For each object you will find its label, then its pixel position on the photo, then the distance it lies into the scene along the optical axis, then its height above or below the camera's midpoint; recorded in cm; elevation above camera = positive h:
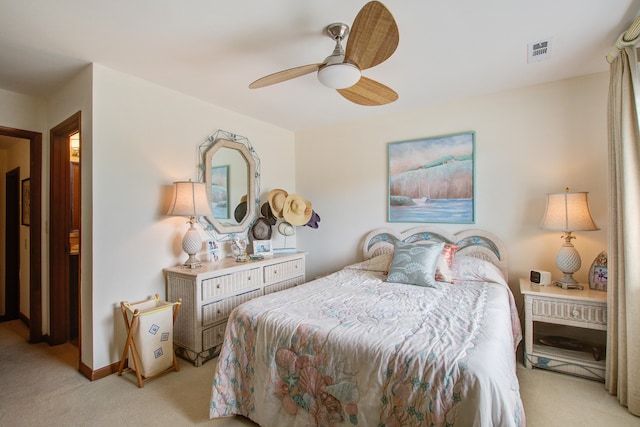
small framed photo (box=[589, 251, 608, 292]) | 233 -50
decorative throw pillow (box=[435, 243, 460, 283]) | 258 -49
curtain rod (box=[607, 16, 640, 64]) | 177 +107
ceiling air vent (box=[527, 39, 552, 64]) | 211 +117
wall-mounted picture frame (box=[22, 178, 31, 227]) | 348 +14
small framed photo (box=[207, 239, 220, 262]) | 303 -40
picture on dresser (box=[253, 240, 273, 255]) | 343 -42
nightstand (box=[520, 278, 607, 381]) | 221 -86
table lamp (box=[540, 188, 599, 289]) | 238 -10
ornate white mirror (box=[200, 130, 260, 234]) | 315 +36
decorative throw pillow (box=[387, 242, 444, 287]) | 250 -47
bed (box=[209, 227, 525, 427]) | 119 -69
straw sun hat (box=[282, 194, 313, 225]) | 363 +1
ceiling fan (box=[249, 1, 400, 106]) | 148 +92
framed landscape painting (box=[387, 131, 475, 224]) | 311 +34
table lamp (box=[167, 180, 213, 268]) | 262 +4
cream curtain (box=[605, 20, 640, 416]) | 188 -14
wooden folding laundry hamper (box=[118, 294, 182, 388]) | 226 -100
